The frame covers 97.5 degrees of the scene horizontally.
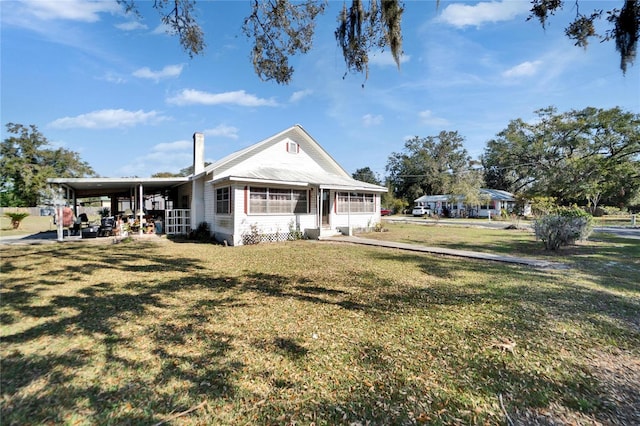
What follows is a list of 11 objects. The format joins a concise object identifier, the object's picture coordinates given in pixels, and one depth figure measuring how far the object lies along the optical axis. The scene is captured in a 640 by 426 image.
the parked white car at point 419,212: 42.38
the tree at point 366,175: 66.05
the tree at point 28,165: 29.69
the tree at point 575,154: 28.27
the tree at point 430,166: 52.50
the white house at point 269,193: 13.10
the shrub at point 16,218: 19.23
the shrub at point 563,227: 10.81
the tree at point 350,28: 5.12
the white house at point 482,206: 38.81
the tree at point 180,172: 44.64
